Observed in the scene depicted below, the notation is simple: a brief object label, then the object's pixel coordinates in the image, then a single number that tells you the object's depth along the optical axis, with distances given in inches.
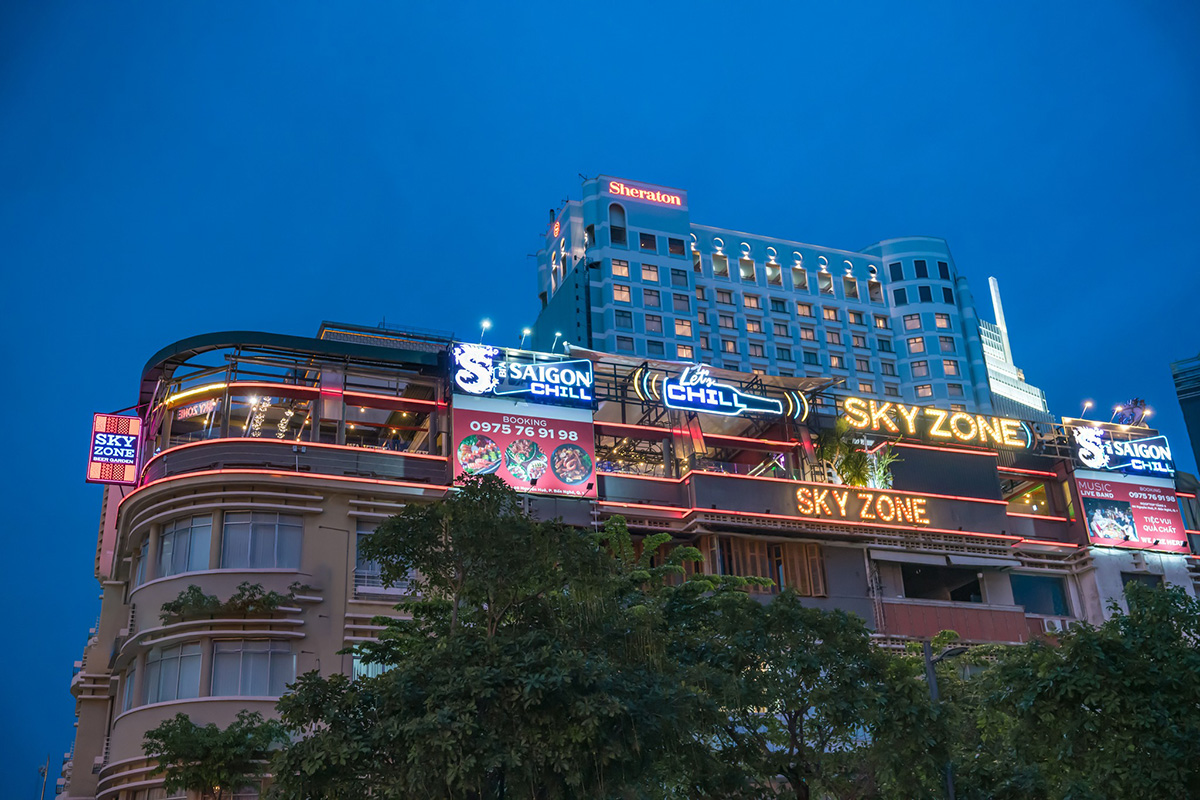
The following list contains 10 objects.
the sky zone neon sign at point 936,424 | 2239.2
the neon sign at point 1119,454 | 2370.8
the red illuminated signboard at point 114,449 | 1867.6
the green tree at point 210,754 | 1386.6
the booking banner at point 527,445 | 1863.9
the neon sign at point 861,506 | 2046.0
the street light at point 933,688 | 1113.4
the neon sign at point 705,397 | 2057.1
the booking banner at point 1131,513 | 2295.8
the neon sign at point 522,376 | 1900.8
